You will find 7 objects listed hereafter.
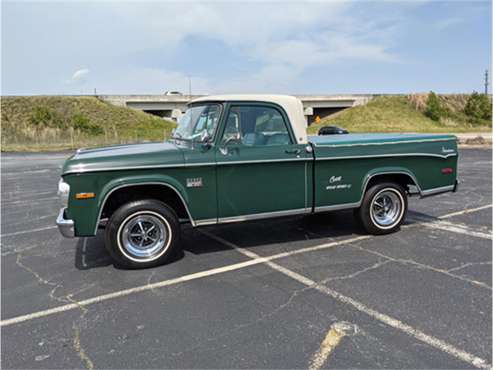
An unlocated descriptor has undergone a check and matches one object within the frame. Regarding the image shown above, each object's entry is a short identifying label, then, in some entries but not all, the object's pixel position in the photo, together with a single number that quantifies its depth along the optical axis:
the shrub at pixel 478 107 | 49.12
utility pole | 76.00
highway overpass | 52.25
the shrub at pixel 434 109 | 51.82
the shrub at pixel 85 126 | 39.59
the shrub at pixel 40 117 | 40.75
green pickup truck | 4.16
